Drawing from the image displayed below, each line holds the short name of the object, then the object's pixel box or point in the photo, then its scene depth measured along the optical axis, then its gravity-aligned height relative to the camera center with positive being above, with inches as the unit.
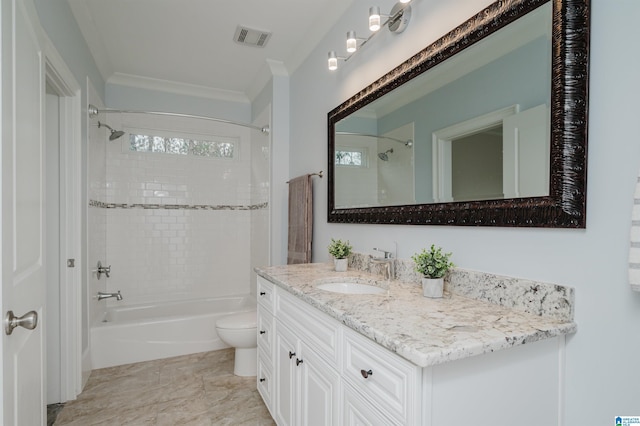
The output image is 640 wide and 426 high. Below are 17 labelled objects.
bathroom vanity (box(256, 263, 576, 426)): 33.4 -16.4
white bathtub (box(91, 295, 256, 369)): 108.2 -42.1
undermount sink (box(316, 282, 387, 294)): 68.6 -15.6
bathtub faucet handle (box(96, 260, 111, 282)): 115.7 -20.3
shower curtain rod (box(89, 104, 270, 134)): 106.1 +34.2
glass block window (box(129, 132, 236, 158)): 143.1 +28.6
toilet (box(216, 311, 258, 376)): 99.0 -37.1
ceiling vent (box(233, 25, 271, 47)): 101.8 +53.5
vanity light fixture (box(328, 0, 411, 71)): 63.0 +36.7
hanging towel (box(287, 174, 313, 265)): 102.0 -2.7
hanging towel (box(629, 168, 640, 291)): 31.0 -3.1
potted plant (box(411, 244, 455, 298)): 51.6 -9.0
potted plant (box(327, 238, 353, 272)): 79.7 -10.1
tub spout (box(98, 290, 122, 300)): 118.9 -29.7
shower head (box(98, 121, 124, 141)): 132.3 +29.8
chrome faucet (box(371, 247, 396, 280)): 66.6 -10.5
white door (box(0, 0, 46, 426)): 37.0 +0.2
